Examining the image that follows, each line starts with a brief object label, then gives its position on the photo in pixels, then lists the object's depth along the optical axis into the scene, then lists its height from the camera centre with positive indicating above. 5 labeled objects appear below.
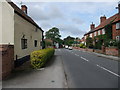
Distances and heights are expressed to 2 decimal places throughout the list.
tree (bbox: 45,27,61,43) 66.74 +8.64
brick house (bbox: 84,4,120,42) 18.40 +3.56
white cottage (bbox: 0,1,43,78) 4.83 +0.67
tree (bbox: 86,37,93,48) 24.92 +0.82
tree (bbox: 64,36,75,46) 63.41 +2.19
